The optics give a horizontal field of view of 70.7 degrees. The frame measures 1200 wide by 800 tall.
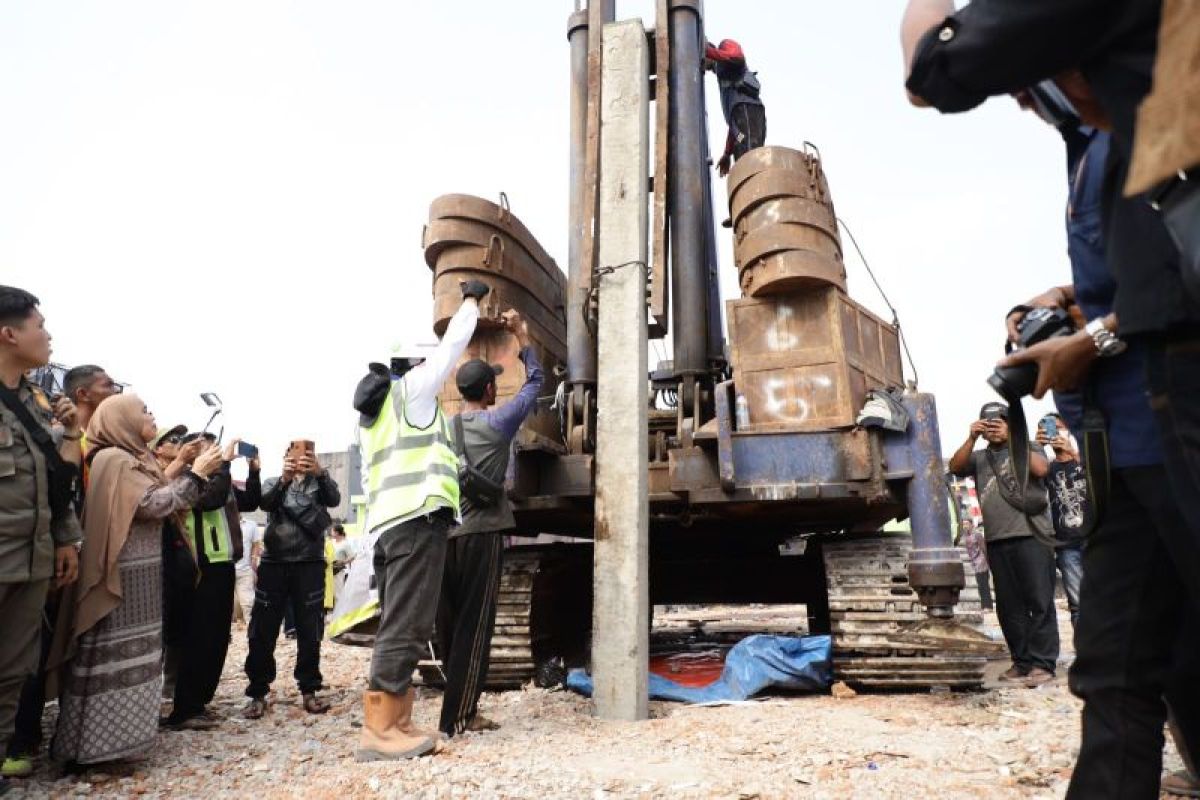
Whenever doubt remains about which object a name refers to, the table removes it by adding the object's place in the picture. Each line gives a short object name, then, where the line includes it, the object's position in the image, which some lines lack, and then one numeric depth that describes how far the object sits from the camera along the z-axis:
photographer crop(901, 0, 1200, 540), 1.20
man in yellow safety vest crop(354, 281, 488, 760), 3.39
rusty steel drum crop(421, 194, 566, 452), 5.41
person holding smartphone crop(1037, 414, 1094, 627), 5.68
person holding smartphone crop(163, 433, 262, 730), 4.40
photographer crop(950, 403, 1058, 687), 5.32
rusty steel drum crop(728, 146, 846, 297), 4.72
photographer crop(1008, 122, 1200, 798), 1.44
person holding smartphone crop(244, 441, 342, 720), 4.85
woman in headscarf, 3.32
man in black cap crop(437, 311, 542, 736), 3.84
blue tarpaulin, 4.66
